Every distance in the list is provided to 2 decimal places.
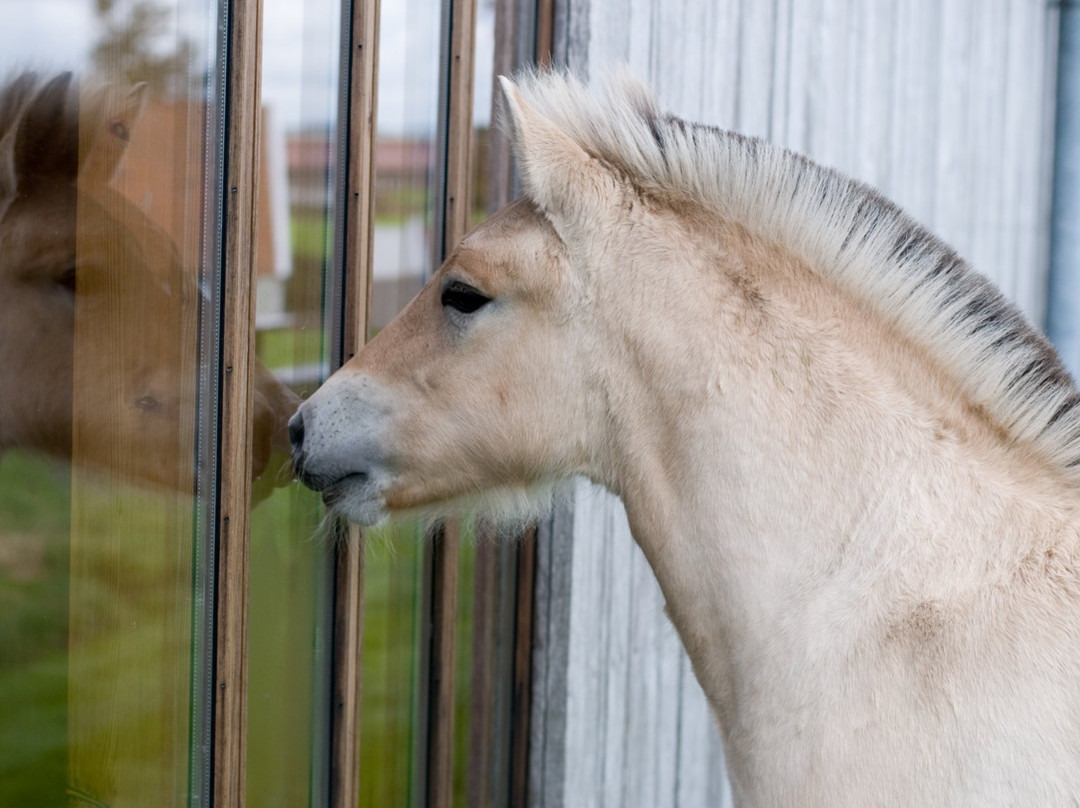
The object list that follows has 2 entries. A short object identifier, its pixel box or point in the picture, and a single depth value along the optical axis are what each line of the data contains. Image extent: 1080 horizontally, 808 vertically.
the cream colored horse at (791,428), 3.13
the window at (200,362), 3.31
